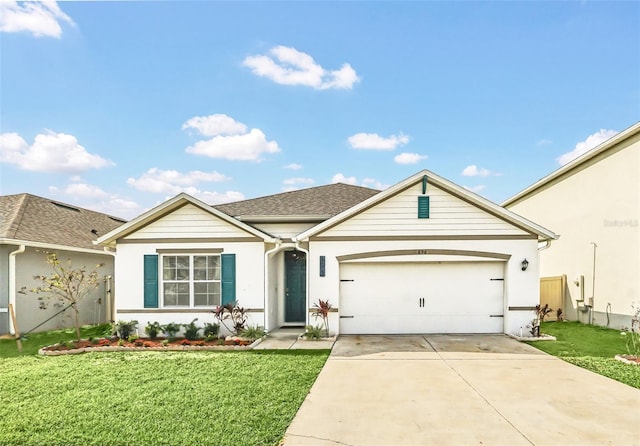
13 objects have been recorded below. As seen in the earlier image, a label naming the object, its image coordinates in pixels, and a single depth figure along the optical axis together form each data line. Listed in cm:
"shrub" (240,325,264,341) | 1023
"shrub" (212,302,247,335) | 1051
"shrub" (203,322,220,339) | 1047
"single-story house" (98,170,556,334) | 1071
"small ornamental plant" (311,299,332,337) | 1048
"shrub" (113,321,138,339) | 1041
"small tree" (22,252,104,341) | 1050
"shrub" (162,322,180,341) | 1049
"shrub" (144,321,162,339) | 1051
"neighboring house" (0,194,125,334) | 1152
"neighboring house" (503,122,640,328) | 1161
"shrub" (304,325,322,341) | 1020
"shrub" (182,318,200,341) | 1035
